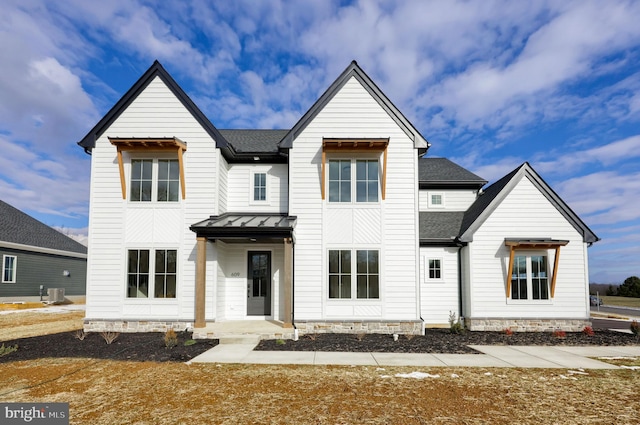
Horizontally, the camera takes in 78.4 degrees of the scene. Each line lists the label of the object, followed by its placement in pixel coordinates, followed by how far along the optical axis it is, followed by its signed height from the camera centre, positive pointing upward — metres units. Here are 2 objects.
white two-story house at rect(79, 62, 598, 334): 13.85 +0.77
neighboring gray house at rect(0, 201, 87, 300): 24.33 -0.02
